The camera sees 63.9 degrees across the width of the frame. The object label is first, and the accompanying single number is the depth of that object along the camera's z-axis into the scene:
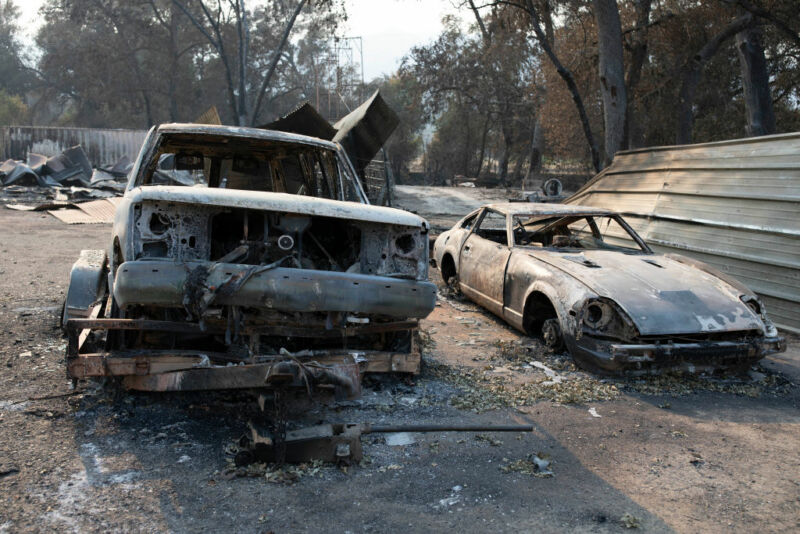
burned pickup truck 3.44
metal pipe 3.62
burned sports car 4.93
